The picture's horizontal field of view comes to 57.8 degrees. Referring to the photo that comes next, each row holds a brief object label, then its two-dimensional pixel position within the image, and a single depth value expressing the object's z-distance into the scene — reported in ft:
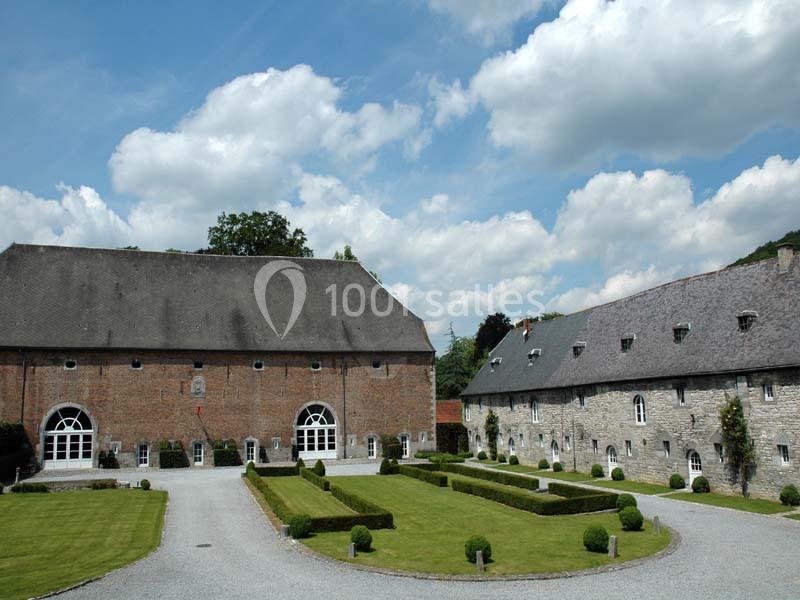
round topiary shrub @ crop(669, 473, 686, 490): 94.84
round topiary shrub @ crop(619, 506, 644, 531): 65.82
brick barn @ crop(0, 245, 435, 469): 132.26
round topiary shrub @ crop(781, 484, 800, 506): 78.38
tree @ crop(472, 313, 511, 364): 249.34
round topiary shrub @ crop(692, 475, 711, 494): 91.25
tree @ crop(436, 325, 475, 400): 252.42
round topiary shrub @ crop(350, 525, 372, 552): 58.39
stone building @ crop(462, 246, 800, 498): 84.23
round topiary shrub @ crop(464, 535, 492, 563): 53.88
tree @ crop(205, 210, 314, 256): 192.44
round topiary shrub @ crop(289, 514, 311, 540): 64.69
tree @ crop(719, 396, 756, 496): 85.81
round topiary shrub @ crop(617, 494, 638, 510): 74.38
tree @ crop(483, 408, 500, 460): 152.46
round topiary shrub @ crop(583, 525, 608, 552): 57.62
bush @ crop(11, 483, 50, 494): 99.71
